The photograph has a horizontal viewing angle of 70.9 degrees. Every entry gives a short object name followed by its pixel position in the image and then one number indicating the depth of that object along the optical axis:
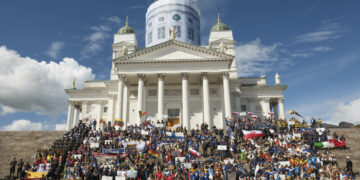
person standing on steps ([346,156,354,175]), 16.08
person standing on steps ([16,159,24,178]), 16.93
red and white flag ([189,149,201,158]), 18.55
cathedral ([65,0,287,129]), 31.78
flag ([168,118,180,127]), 34.70
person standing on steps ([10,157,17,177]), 17.11
